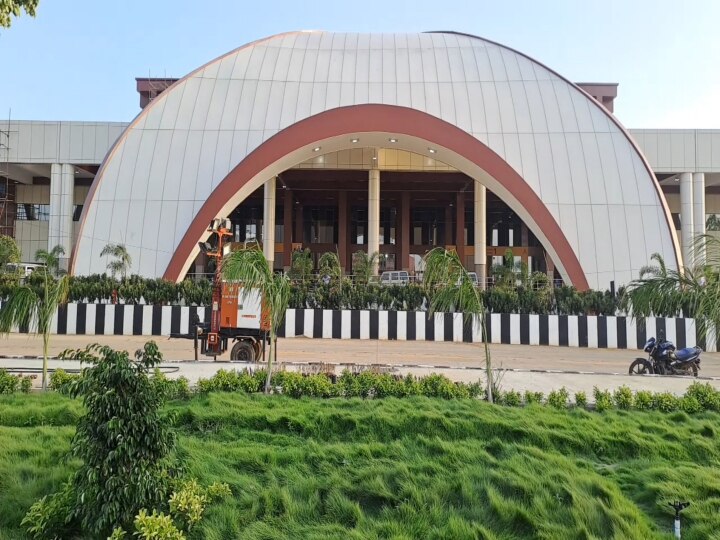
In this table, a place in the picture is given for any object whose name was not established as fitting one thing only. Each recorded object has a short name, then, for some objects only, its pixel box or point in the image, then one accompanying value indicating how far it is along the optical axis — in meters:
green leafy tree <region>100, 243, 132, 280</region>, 20.11
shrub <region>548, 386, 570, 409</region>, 7.60
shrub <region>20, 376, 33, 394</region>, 8.02
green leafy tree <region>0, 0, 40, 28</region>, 5.63
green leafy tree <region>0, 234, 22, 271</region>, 23.55
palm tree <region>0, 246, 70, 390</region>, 8.16
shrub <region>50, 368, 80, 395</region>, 8.04
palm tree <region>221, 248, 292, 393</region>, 8.08
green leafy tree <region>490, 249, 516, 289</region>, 26.70
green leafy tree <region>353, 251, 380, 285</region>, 20.92
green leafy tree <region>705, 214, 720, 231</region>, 33.66
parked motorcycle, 11.24
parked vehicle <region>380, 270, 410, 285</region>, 28.61
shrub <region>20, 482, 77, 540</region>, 3.73
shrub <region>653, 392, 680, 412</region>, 7.59
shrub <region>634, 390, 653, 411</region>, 7.66
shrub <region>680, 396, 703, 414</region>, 7.50
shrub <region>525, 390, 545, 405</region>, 7.81
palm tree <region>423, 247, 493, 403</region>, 8.13
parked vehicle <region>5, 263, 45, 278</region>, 22.33
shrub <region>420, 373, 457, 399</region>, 8.05
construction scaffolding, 30.27
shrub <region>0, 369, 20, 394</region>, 7.83
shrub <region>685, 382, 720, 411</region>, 7.71
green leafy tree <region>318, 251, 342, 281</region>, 20.56
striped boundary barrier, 16.36
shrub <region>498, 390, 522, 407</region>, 7.84
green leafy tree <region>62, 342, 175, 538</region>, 3.64
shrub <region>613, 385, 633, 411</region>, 7.72
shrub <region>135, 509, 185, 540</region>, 3.46
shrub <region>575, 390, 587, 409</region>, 7.75
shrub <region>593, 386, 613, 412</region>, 7.49
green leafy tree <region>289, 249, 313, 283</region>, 24.05
